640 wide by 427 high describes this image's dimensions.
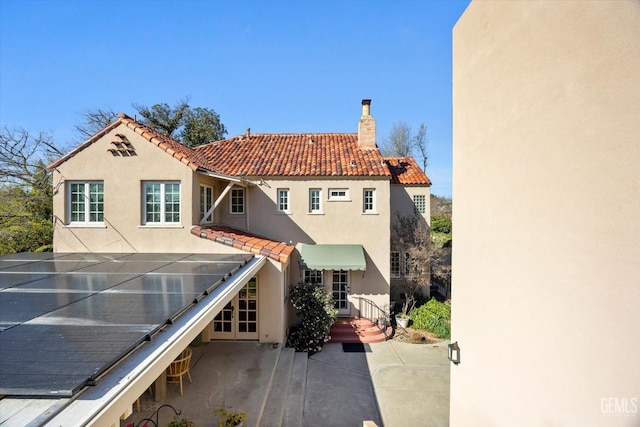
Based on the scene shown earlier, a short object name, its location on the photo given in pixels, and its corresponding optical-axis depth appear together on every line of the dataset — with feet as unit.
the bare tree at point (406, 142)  217.36
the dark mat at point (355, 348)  66.39
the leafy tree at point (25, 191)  80.07
